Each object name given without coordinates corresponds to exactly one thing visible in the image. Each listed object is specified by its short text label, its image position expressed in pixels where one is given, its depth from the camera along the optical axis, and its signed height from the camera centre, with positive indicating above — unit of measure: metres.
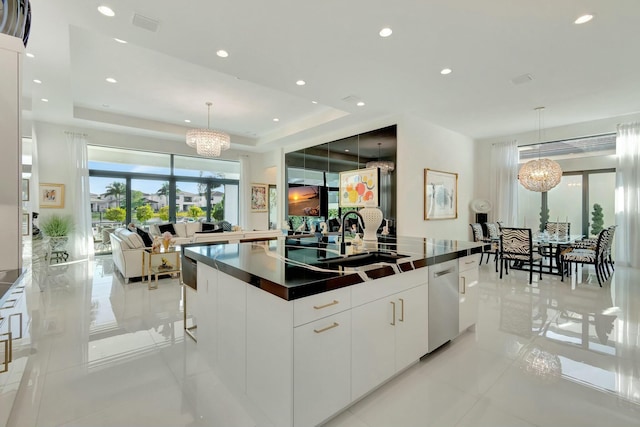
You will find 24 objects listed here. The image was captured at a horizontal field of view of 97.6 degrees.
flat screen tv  6.82 +0.28
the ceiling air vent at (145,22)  2.53 +1.75
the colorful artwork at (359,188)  5.51 +0.48
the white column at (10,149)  1.26 +0.28
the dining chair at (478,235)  5.84 -0.49
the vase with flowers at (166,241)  4.47 -0.48
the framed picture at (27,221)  4.19 -0.16
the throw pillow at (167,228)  6.88 -0.42
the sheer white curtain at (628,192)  5.30 +0.38
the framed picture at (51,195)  6.04 +0.33
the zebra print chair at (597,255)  4.45 -0.72
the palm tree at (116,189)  7.16 +0.56
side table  4.59 -0.88
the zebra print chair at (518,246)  4.64 -0.60
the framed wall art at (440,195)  5.65 +0.36
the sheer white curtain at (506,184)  6.79 +0.67
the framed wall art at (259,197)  8.97 +0.44
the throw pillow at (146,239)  4.90 -0.50
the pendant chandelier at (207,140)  5.30 +1.36
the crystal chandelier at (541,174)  5.27 +0.71
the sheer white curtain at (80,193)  6.32 +0.41
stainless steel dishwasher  2.19 -0.75
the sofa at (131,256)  4.54 -0.73
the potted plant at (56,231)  5.62 -0.42
